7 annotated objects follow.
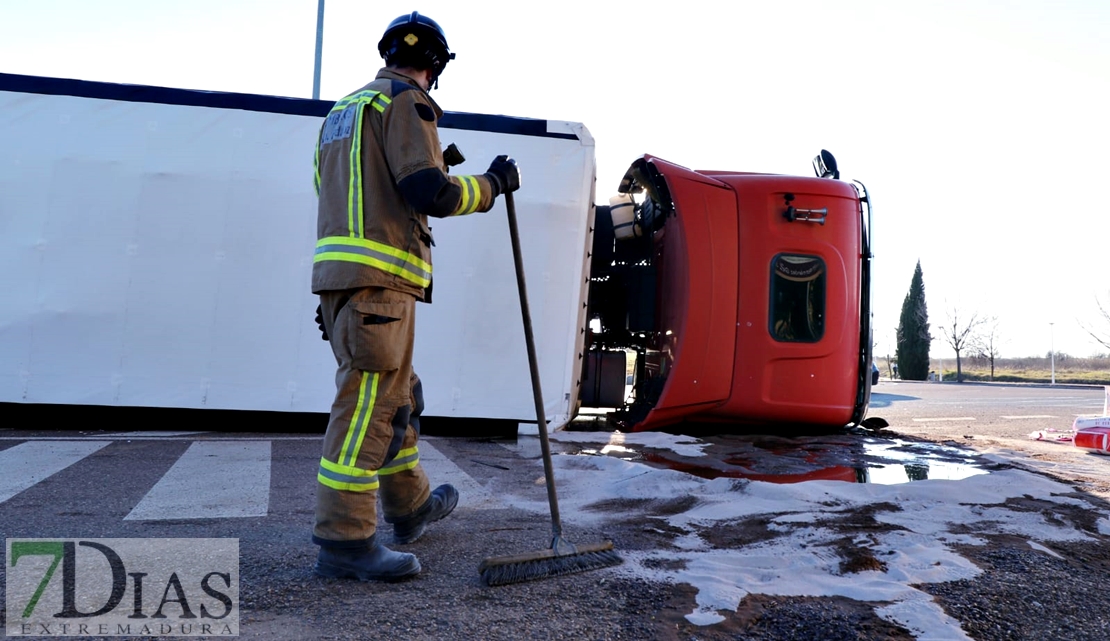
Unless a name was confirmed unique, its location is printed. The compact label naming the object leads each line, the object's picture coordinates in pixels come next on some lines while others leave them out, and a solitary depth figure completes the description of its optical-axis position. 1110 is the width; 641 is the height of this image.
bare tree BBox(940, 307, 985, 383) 48.34
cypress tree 46.16
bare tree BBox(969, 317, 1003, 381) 48.50
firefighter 2.78
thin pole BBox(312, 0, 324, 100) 12.59
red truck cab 6.97
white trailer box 6.55
